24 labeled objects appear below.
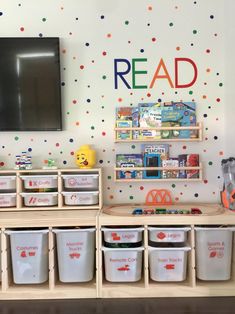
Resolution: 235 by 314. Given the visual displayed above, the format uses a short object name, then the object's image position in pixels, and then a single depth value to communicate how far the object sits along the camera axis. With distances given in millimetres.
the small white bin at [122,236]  1743
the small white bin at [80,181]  1920
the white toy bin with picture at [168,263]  1742
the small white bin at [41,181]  1915
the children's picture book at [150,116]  2006
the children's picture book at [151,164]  1995
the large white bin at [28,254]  1743
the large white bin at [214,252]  1738
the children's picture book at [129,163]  1999
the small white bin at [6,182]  1915
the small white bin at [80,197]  1904
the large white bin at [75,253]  1753
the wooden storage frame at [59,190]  1898
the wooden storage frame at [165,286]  1722
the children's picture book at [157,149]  2016
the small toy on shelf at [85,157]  1922
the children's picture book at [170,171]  1991
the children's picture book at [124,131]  1999
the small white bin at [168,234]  1738
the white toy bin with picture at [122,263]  1745
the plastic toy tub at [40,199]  1903
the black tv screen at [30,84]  1934
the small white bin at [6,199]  1903
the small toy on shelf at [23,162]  1938
